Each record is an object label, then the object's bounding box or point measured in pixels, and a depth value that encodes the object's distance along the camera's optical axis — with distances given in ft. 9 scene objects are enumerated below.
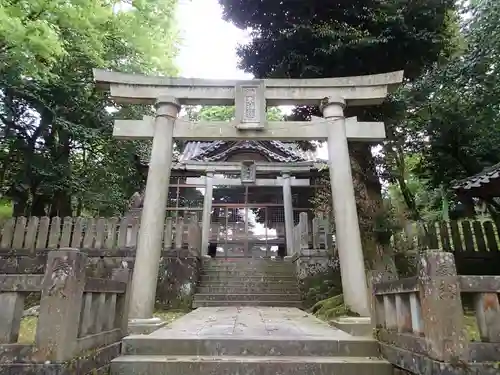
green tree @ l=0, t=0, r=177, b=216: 32.76
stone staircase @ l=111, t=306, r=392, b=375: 12.10
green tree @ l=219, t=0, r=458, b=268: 26.45
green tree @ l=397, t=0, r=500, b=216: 27.09
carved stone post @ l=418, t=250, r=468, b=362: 9.06
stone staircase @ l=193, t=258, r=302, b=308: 32.58
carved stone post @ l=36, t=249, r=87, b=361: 9.37
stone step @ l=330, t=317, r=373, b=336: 15.71
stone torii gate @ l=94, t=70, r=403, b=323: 20.51
